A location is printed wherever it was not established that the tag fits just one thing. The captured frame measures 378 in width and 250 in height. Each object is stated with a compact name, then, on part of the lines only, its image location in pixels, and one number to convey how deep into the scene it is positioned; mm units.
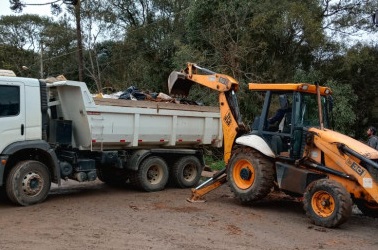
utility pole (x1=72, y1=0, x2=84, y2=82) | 23562
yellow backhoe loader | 7453
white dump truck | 8445
